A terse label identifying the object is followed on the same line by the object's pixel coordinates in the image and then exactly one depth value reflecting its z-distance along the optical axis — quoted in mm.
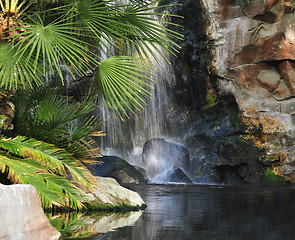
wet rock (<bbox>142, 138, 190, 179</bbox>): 14464
